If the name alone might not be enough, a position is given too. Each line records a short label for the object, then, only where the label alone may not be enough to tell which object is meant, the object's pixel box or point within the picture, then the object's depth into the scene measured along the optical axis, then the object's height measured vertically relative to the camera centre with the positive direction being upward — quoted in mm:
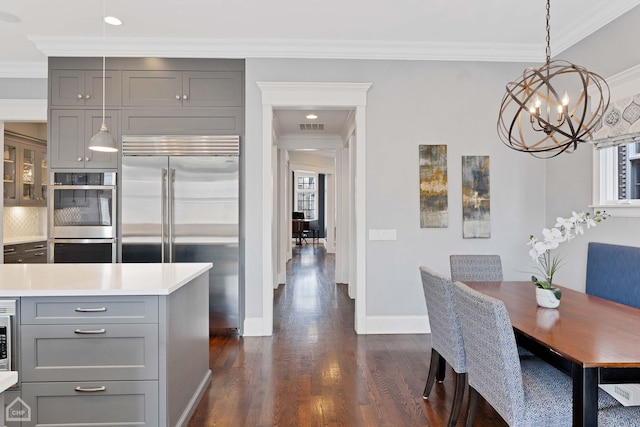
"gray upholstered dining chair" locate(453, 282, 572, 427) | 1715 -770
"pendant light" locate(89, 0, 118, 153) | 2807 +501
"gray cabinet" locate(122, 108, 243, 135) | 4125 +949
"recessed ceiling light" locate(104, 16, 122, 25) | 3529 +1745
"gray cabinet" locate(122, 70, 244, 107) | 4129 +1294
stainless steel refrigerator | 4012 +148
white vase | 2344 -507
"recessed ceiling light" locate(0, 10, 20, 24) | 3484 +1754
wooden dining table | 1557 -569
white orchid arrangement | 2367 -162
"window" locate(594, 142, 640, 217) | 3193 +297
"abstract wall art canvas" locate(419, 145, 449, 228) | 4246 +315
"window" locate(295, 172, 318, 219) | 15547 +628
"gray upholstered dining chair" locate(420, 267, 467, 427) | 2347 -717
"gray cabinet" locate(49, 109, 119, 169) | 4109 +787
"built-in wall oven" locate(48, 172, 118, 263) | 4020 -47
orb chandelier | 2288 +1022
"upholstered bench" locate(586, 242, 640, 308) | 2666 -428
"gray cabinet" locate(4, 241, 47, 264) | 5002 -545
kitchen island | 2008 -726
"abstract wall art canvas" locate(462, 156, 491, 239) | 4266 +203
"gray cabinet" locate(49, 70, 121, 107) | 4113 +1298
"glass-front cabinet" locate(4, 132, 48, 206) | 5281 +585
